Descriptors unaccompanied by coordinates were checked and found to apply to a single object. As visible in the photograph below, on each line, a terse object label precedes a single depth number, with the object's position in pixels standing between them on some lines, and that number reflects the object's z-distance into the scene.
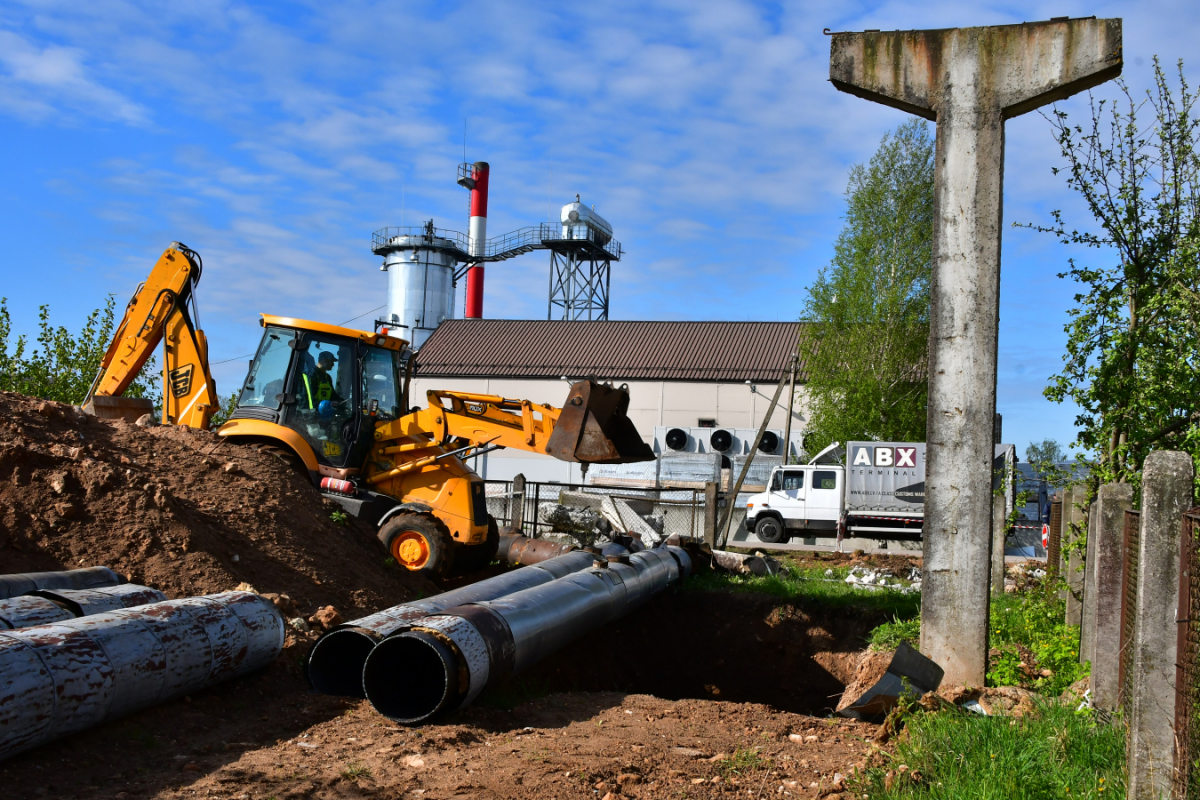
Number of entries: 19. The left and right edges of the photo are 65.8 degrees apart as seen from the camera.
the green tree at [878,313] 30.05
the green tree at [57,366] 19.95
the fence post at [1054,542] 9.36
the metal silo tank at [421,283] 46.22
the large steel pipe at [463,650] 5.47
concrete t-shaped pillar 6.52
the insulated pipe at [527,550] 12.27
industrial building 31.07
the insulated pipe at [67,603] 5.31
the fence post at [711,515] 15.83
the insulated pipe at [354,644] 5.69
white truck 21.97
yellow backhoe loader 10.64
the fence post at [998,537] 12.16
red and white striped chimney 46.16
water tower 45.19
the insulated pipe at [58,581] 6.17
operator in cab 11.02
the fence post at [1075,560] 7.48
